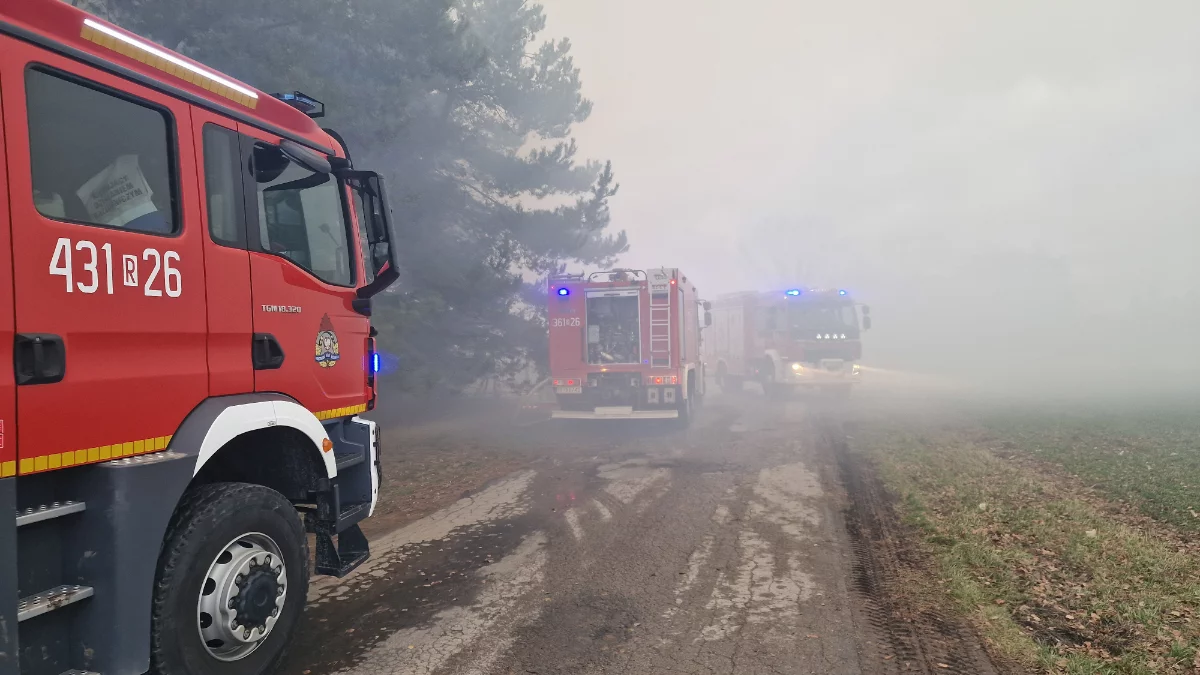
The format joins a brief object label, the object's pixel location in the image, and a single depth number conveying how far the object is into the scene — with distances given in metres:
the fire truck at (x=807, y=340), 18.09
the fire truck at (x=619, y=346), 13.03
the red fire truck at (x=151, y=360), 2.42
